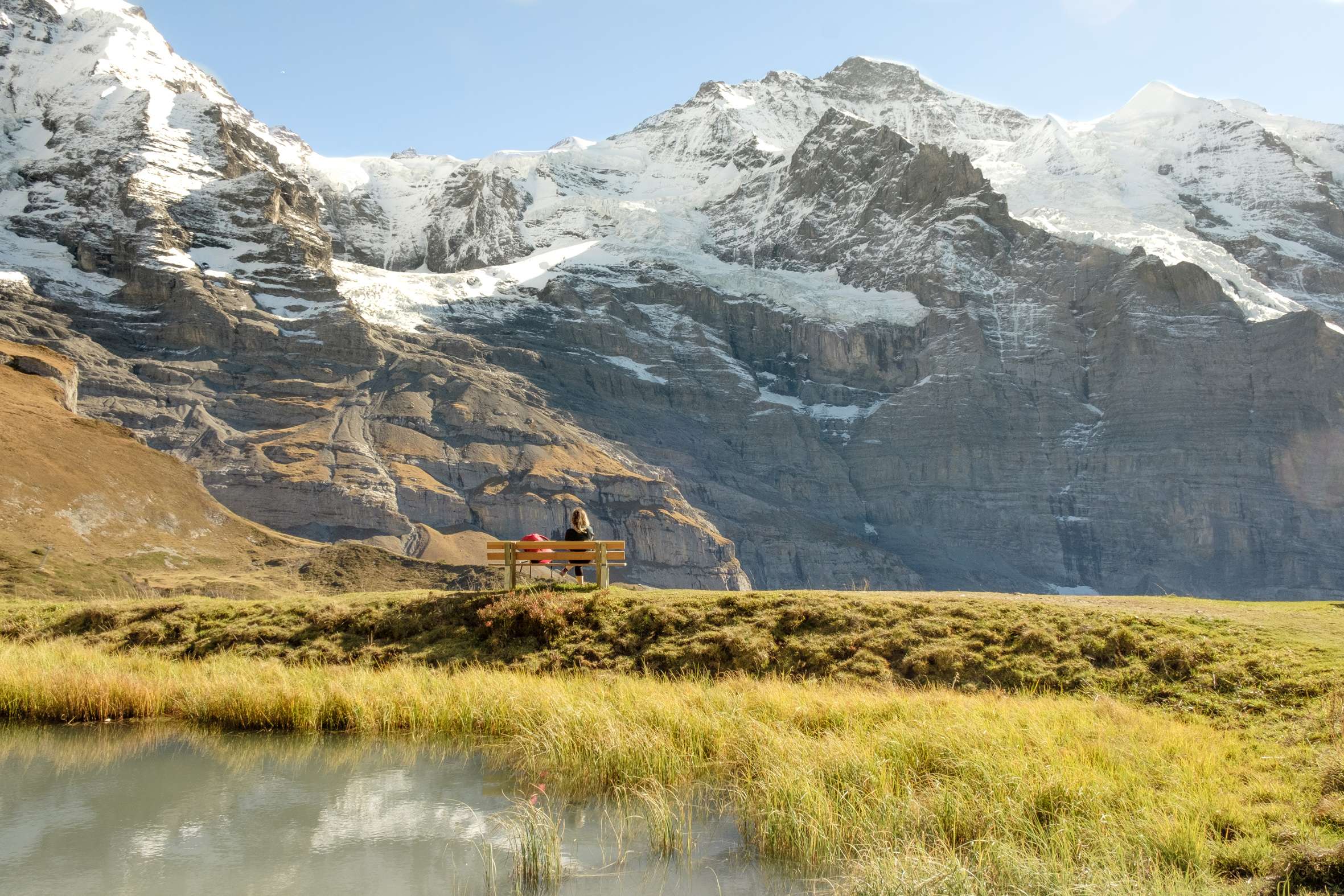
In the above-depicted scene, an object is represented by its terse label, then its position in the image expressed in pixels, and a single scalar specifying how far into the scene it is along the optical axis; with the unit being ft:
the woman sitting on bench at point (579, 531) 76.18
